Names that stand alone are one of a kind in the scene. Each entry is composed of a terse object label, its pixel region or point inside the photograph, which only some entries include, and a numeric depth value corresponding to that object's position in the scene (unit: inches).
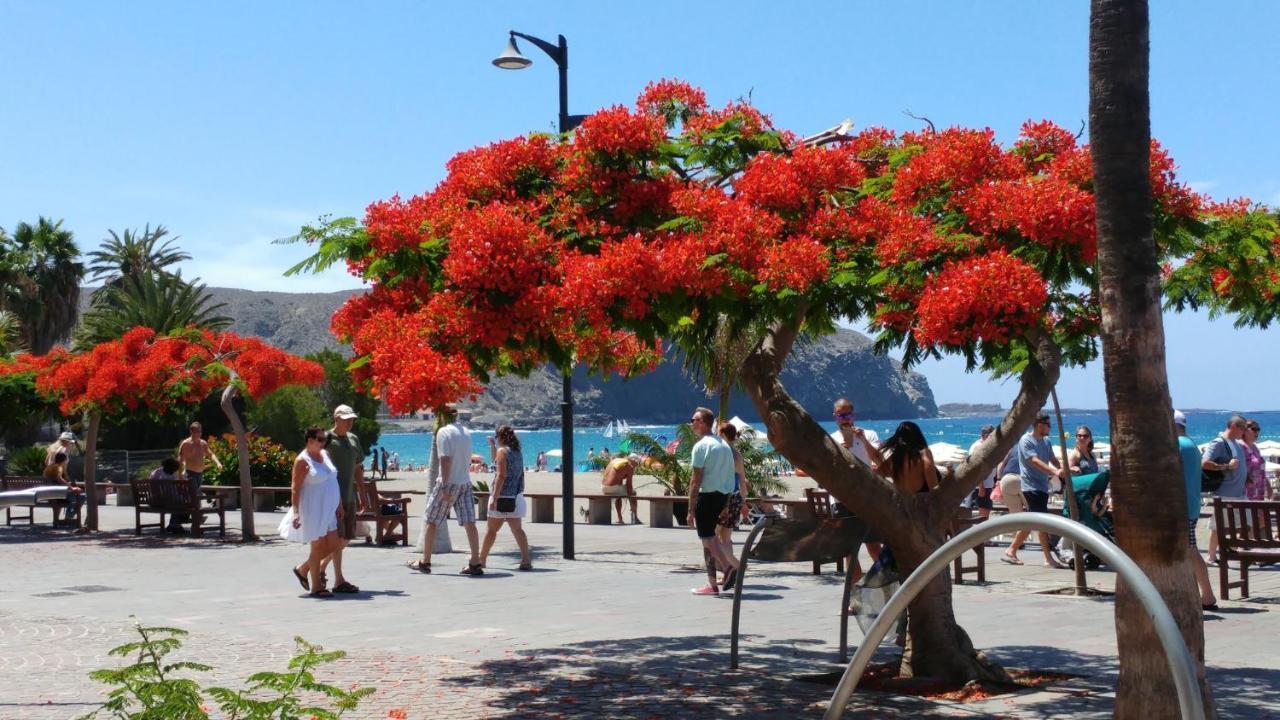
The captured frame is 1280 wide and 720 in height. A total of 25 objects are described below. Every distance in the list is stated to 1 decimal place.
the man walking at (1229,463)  571.8
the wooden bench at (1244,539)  470.9
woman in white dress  510.9
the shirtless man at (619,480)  955.3
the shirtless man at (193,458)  836.6
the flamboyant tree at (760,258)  283.4
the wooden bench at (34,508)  917.2
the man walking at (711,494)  504.4
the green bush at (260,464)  1147.9
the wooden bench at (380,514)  734.5
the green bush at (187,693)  176.2
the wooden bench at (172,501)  813.9
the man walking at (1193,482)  443.2
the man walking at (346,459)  568.7
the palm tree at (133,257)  2878.9
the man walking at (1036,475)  594.2
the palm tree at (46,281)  2320.4
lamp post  666.8
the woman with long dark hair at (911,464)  366.3
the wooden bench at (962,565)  525.3
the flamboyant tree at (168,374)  800.3
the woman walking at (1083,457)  639.8
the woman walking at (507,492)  591.2
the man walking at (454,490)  593.9
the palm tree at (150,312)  2073.1
